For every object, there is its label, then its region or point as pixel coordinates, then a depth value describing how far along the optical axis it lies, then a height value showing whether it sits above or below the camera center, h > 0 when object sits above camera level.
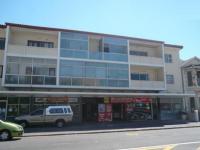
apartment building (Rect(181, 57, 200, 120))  22.75 +1.56
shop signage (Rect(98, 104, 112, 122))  18.22 -2.09
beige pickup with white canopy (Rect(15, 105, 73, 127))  14.27 -2.06
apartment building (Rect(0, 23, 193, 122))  16.63 +2.09
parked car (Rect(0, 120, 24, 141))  9.32 -2.12
